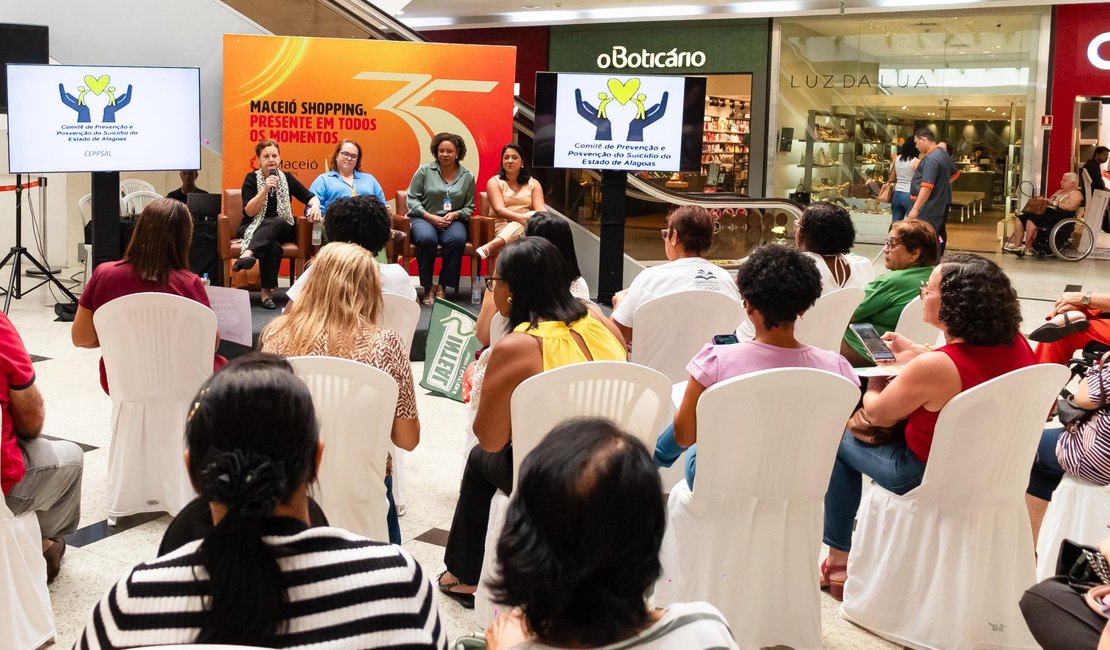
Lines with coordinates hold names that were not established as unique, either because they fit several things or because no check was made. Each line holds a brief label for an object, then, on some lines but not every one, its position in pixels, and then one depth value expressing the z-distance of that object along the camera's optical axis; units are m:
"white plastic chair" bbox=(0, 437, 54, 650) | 2.71
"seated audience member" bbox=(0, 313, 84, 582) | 2.77
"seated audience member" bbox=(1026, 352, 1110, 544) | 2.97
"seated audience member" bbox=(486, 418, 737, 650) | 1.32
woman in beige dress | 8.14
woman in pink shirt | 2.81
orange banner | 8.38
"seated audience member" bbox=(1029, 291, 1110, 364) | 3.48
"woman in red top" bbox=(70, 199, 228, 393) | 3.84
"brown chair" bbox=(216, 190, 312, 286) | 7.45
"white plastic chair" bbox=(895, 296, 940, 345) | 4.32
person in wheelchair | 13.13
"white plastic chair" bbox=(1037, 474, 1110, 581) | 3.05
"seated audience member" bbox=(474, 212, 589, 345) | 4.05
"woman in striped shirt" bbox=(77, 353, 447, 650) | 1.40
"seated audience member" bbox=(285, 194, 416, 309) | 4.05
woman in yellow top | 2.94
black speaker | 8.20
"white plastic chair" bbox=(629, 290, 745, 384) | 4.25
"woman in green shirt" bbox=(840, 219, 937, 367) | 4.23
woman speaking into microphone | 7.37
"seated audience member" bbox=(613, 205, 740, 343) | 4.41
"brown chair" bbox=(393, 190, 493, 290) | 8.06
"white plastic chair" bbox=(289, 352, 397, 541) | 2.84
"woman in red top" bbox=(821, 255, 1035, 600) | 2.90
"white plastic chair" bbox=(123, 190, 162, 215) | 8.95
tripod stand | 7.54
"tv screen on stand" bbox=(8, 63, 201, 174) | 6.62
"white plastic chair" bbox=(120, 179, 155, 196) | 9.66
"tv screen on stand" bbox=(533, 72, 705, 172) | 7.64
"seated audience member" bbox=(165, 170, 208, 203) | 8.29
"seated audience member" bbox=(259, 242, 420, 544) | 3.02
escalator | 9.10
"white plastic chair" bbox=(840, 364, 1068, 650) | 2.80
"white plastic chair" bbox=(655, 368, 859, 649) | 2.70
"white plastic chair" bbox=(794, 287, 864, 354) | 4.32
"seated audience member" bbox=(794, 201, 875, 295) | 4.54
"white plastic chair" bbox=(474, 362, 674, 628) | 2.76
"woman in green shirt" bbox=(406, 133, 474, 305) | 7.88
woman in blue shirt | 7.73
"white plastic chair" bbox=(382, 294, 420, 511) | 4.01
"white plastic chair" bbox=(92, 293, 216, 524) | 3.70
